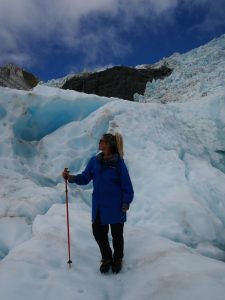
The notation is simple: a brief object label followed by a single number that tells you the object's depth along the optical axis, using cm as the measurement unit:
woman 196
